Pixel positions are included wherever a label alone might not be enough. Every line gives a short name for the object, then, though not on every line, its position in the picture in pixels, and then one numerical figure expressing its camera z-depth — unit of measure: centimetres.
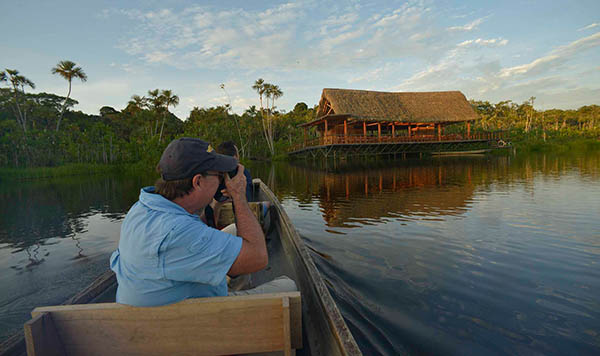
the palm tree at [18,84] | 2768
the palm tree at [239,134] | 3916
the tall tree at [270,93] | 4055
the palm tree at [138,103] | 3681
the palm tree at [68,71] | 3011
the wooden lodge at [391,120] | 2681
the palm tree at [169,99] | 3522
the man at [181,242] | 124
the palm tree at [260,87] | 3994
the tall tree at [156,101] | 3500
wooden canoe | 146
